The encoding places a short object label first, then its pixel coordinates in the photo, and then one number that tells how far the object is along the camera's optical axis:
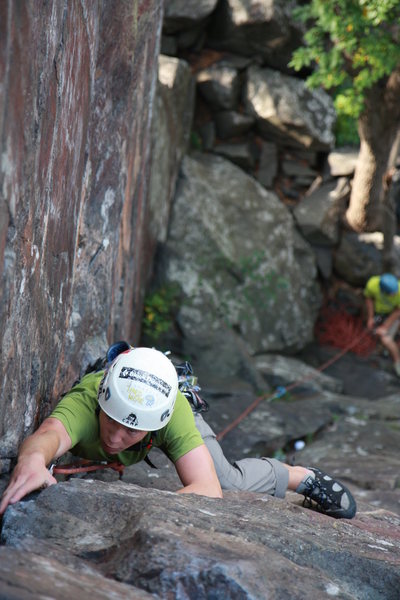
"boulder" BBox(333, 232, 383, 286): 11.16
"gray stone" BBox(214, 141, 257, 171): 10.55
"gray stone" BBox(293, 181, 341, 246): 10.62
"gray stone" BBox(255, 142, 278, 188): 10.80
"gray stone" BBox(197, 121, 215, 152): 10.52
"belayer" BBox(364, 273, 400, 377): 9.34
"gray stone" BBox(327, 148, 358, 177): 10.96
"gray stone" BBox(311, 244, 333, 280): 11.00
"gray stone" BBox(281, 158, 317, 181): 11.02
